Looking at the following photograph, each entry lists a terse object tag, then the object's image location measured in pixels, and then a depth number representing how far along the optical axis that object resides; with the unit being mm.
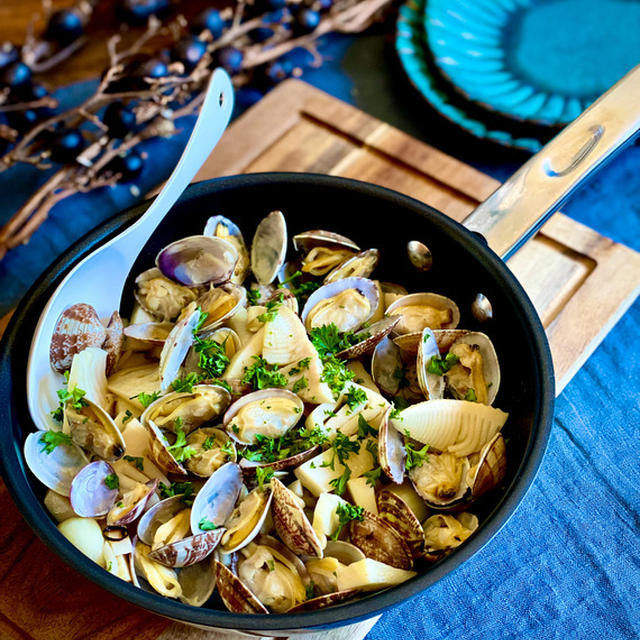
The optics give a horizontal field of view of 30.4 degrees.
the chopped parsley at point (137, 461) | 587
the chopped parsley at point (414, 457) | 580
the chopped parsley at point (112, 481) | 573
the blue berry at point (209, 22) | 796
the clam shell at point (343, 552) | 561
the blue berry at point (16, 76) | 760
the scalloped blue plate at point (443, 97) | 769
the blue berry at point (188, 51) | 768
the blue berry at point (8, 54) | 783
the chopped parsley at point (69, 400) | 582
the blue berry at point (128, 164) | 766
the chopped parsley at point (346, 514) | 565
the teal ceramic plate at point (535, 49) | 799
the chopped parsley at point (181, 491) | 577
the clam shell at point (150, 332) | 622
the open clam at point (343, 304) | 625
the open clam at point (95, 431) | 577
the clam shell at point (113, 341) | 623
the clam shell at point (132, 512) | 557
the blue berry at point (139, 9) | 827
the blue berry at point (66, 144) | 748
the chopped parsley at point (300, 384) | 599
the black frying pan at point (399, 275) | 518
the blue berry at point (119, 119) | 753
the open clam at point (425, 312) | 632
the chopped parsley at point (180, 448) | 576
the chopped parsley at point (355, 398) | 589
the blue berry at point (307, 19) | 814
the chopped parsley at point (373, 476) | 578
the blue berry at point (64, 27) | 825
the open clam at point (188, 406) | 590
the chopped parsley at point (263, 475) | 572
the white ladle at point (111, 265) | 591
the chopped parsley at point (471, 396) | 602
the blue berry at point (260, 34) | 819
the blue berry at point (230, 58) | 786
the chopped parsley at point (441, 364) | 607
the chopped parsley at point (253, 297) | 649
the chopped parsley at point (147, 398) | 595
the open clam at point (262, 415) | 587
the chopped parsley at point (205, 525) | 561
